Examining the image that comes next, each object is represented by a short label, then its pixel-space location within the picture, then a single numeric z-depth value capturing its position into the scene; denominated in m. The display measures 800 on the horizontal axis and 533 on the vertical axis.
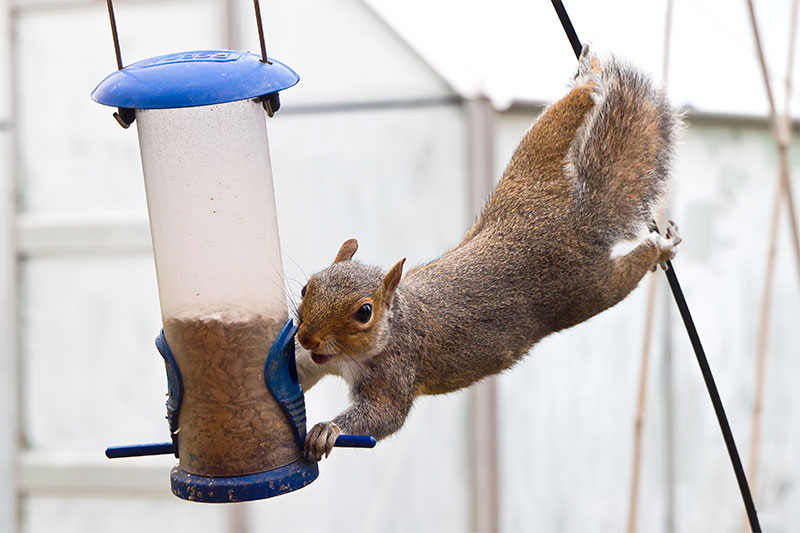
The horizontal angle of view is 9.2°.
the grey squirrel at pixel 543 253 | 2.87
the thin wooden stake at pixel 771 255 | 3.07
